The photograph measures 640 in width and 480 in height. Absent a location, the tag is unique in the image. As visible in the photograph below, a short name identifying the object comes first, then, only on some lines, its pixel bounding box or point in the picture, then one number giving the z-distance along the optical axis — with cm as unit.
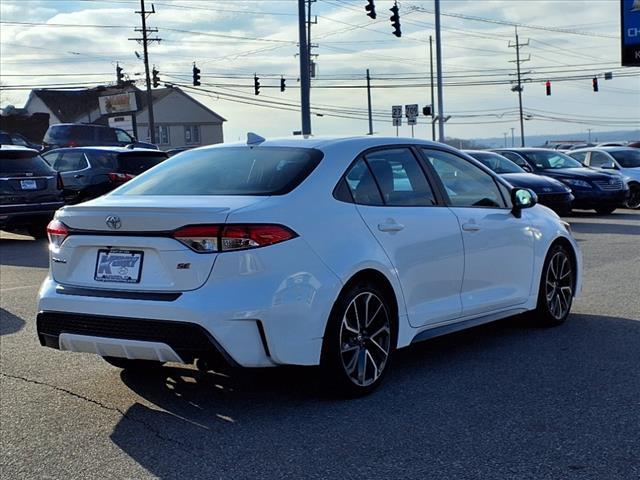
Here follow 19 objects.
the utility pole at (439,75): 3460
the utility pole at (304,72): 2258
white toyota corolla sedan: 458
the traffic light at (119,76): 7950
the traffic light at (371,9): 2766
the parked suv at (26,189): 1423
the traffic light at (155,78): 6756
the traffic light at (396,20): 3092
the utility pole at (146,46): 5366
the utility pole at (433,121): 4681
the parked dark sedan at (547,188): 1734
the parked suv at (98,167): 1702
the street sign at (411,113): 3588
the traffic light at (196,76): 5131
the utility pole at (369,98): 5712
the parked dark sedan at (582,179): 1941
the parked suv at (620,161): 2144
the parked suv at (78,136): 3416
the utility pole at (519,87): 7981
